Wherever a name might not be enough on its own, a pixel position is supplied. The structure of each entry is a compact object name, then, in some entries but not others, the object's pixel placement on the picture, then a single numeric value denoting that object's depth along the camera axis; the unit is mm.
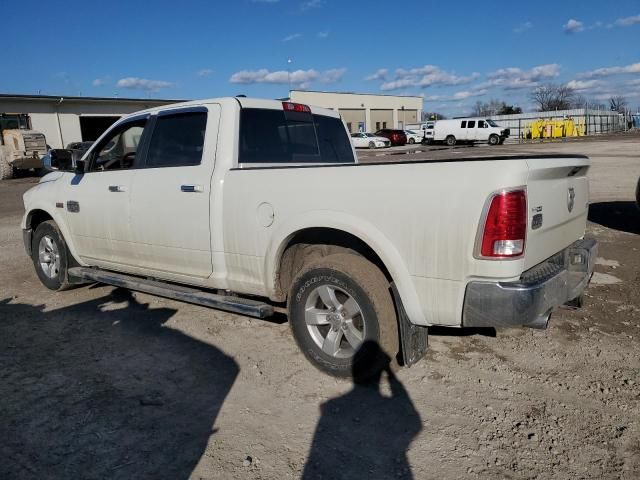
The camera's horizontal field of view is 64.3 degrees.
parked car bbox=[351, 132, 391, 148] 45562
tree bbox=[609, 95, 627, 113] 92250
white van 40750
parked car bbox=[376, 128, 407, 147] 48688
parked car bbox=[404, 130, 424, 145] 52531
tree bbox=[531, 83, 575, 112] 92875
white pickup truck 2855
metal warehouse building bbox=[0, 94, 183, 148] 32156
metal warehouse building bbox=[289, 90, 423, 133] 63031
